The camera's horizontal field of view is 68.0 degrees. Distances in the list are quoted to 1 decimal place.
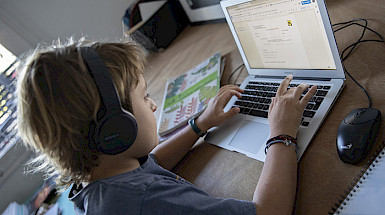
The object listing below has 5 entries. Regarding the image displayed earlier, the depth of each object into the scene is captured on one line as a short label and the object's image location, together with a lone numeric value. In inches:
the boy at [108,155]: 20.3
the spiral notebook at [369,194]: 17.6
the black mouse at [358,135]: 20.2
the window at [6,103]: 54.4
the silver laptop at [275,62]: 25.6
